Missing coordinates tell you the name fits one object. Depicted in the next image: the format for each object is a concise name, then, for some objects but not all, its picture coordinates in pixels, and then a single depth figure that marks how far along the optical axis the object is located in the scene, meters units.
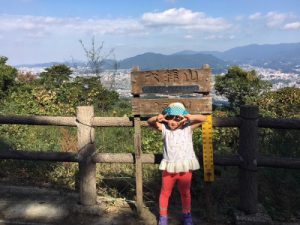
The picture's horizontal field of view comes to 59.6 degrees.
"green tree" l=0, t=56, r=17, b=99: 11.07
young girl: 2.45
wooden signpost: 2.55
